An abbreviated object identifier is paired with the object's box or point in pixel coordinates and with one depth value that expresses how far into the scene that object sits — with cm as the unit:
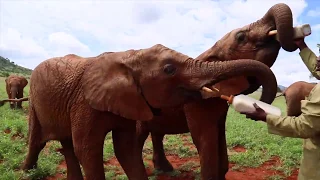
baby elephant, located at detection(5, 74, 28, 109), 1809
